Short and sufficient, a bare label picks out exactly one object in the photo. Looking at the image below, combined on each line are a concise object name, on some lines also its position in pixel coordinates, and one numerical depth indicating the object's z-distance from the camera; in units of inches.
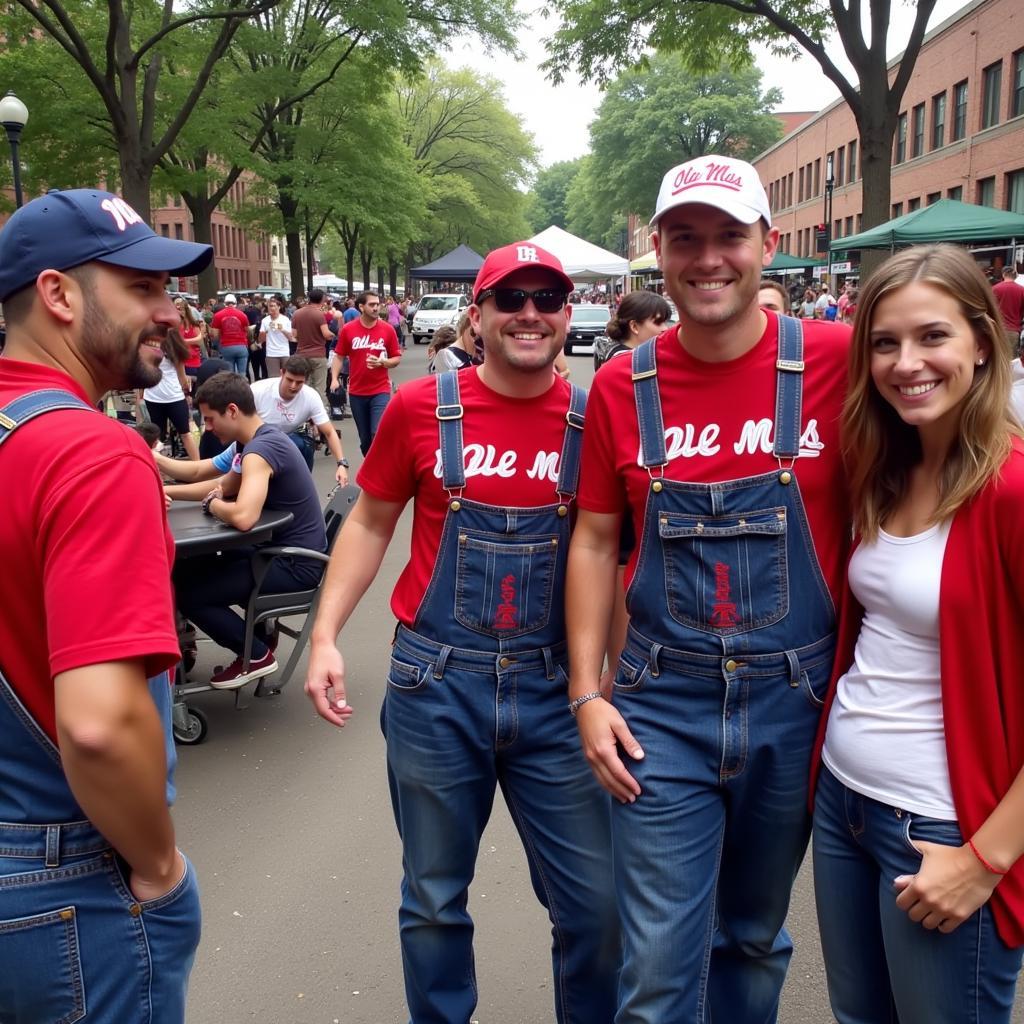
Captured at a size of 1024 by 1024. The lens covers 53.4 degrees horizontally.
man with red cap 93.6
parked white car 1430.9
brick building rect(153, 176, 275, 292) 2657.5
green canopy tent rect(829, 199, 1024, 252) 615.2
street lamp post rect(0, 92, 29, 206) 559.8
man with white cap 80.8
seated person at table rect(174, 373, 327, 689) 185.0
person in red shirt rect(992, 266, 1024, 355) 395.5
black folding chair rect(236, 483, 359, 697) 185.8
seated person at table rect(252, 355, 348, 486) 326.6
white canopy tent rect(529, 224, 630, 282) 1181.1
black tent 1307.8
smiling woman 68.0
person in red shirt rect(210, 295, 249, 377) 673.6
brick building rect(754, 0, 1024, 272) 1044.5
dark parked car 1207.4
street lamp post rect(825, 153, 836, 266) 1318.9
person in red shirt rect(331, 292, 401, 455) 426.0
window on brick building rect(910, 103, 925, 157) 1326.3
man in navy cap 57.4
